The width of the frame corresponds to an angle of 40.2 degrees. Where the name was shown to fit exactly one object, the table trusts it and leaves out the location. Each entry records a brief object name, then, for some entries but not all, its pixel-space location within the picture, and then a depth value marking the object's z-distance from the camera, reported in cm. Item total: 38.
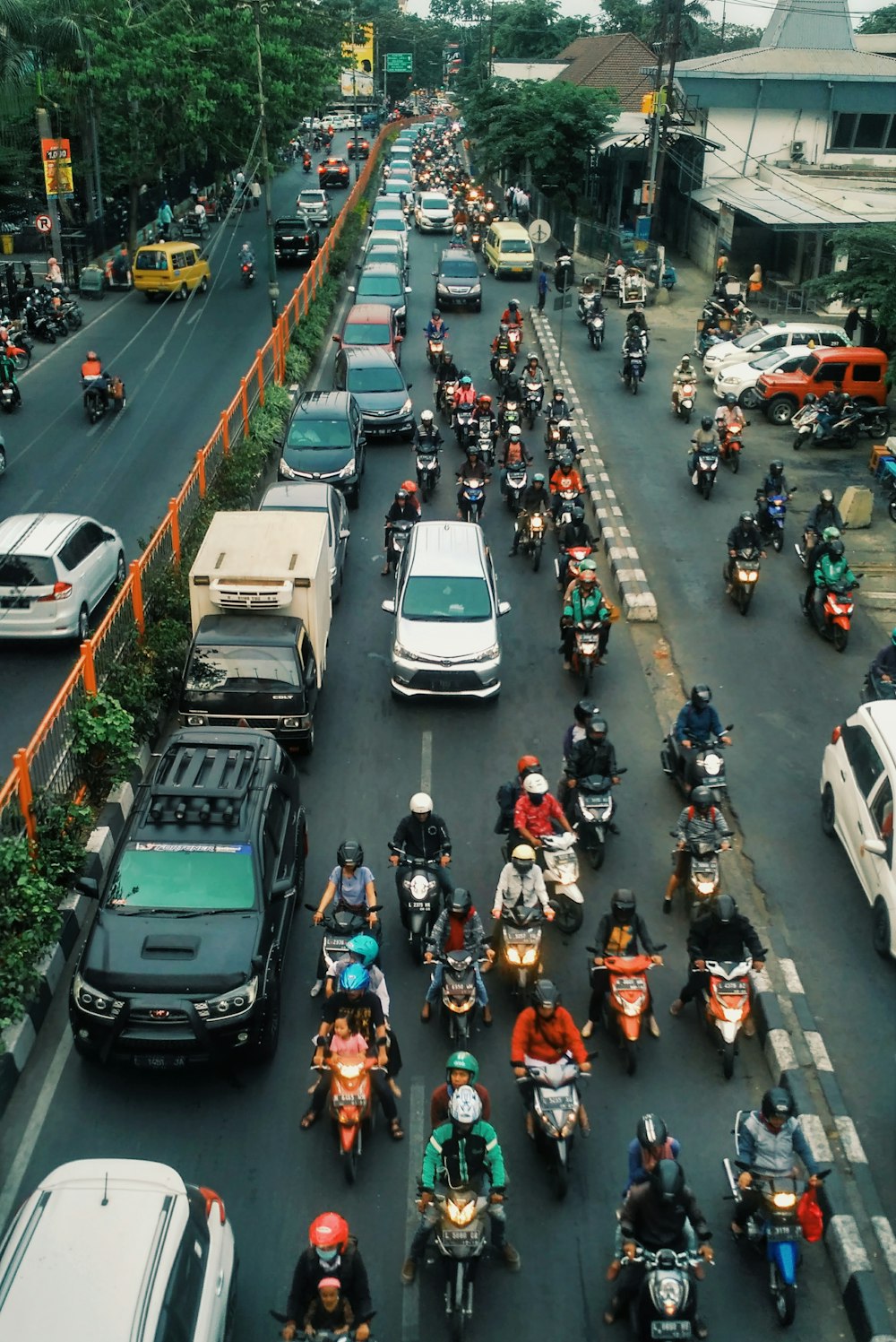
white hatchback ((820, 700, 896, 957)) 1057
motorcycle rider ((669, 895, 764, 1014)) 917
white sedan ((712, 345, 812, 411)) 2741
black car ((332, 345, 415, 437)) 2550
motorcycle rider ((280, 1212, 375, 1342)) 630
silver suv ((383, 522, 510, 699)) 1475
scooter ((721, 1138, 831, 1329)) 720
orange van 2616
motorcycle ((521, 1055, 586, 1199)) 802
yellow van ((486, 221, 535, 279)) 4469
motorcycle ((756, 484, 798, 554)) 1966
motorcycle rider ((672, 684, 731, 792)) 1256
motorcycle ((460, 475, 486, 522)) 1983
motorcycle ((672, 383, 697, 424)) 2731
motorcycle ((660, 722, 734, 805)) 1196
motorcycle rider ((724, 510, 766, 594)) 1744
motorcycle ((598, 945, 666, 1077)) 916
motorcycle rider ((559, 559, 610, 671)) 1495
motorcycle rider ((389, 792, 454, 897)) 1040
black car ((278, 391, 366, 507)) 2108
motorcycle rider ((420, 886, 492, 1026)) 926
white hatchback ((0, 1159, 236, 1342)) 566
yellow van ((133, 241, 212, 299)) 3900
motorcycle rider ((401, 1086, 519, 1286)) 709
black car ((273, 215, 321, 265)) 4572
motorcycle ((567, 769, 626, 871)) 1179
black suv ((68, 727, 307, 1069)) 862
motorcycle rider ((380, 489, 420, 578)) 1870
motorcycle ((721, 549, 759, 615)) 1764
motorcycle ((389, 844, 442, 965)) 1028
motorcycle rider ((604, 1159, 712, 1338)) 675
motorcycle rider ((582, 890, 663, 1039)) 914
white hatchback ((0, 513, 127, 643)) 1546
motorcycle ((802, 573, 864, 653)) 1666
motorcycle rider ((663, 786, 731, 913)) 1073
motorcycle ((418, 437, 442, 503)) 2202
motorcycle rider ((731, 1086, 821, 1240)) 732
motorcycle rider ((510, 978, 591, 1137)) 820
